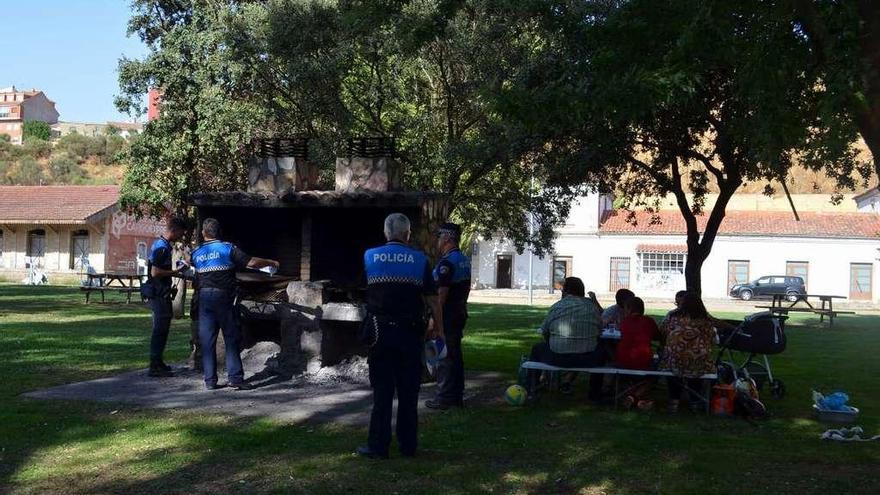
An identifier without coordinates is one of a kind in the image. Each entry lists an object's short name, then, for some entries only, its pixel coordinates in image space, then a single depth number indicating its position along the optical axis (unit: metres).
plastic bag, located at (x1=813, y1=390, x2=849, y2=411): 8.52
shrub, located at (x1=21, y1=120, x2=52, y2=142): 105.04
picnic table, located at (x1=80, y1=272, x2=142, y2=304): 24.71
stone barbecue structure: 10.17
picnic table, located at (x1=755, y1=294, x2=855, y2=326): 25.91
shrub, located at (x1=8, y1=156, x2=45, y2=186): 76.75
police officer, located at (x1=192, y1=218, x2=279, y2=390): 9.16
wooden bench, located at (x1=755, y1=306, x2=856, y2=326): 25.83
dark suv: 45.09
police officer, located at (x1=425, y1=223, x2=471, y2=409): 8.48
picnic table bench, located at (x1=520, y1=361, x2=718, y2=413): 8.47
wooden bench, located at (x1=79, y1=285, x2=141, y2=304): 24.60
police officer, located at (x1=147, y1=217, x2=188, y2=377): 9.91
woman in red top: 8.74
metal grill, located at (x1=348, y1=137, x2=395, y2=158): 10.95
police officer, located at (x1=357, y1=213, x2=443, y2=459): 6.37
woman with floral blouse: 8.49
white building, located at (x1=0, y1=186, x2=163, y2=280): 42.12
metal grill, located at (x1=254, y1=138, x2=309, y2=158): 11.18
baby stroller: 9.38
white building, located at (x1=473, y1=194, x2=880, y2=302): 47.97
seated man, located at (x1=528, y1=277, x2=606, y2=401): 8.67
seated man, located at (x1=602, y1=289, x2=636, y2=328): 10.29
